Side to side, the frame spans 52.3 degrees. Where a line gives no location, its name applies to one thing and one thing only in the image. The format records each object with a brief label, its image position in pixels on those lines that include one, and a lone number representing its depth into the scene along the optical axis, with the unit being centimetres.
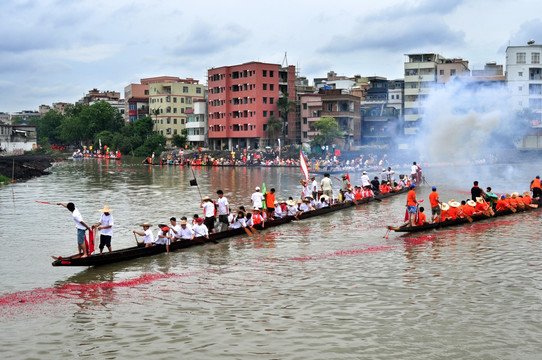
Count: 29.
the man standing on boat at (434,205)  2409
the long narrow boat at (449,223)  2220
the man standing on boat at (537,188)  3125
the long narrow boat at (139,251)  1681
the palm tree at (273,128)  8594
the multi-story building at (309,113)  8631
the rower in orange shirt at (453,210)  2489
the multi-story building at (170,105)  11406
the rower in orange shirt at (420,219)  2289
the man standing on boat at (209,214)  2195
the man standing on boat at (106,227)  1808
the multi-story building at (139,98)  12338
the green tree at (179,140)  9769
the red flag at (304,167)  3067
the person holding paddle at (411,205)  2244
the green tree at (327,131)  7944
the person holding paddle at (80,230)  1705
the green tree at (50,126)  13875
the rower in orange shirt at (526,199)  2923
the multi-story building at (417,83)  8225
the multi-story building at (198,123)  10094
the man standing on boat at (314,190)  3106
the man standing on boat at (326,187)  3083
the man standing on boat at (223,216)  2284
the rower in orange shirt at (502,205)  2777
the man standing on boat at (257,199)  2545
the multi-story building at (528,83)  7406
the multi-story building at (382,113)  8731
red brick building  8769
